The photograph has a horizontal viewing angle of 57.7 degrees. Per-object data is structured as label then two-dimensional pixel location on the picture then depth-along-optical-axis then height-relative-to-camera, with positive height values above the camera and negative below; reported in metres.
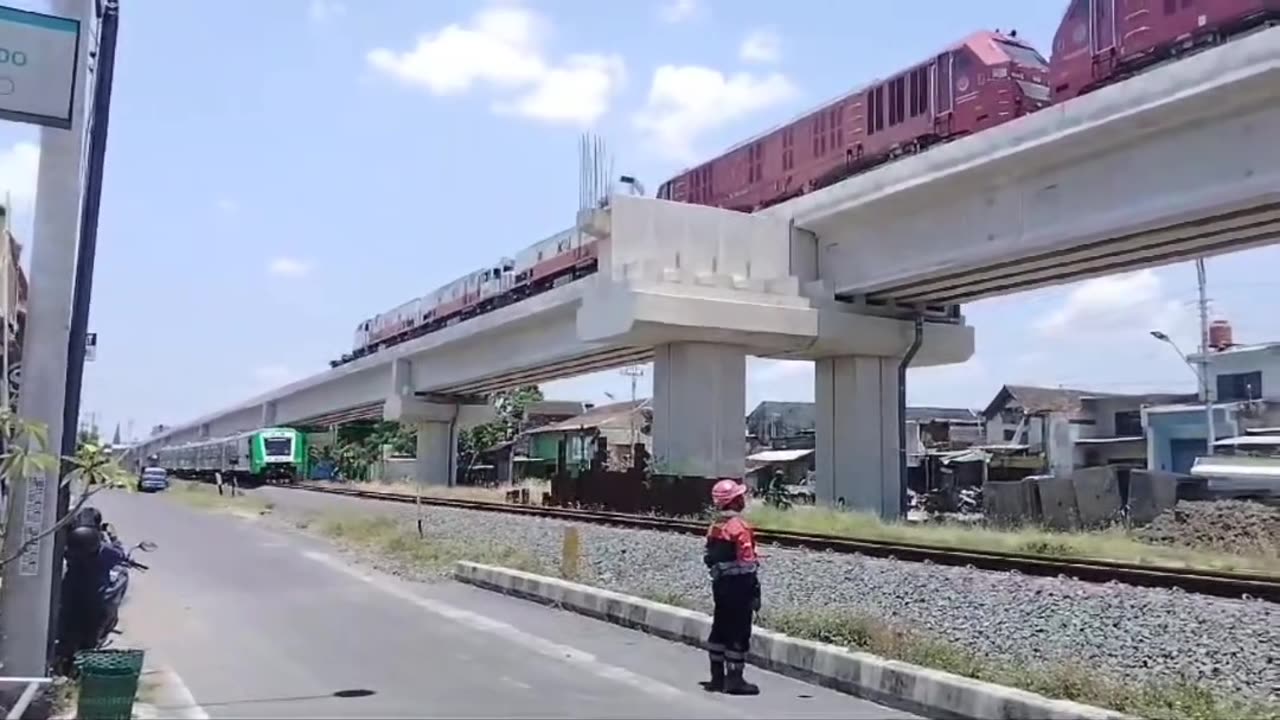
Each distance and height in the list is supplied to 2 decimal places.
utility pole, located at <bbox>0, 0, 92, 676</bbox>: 7.57 +0.78
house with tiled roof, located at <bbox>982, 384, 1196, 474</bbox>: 48.75 +3.27
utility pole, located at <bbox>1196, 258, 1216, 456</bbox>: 43.19 +5.64
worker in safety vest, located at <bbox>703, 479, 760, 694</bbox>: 8.77 -0.63
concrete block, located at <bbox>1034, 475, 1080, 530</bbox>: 27.60 +0.12
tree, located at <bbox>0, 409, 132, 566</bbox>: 6.26 +0.13
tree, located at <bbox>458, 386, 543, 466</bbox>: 84.25 +4.90
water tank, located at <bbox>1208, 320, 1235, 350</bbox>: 51.12 +7.54
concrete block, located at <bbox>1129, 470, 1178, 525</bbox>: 26.45 +0.30
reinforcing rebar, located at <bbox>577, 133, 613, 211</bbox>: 28.89 +7.55
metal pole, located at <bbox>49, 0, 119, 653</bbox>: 8.25 +1.84
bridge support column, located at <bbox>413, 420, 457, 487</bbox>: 57.72 +1.97
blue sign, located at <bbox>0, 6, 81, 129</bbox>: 7.31 +2.66
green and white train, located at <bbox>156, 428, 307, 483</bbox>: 63.50 +1.88
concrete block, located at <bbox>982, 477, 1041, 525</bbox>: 28.66 +0.04
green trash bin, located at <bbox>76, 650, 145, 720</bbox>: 7.04 -1.22
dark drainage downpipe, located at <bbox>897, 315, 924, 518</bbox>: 30.58 +2.47
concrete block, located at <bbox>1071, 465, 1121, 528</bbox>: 27.70 +0.32
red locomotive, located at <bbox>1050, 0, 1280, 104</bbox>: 17.97 +7.74
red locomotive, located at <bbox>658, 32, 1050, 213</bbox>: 23.52 +8.54
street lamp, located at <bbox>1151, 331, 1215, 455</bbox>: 43.03 +4.79
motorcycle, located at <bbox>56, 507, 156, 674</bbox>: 8.66 -0.81
